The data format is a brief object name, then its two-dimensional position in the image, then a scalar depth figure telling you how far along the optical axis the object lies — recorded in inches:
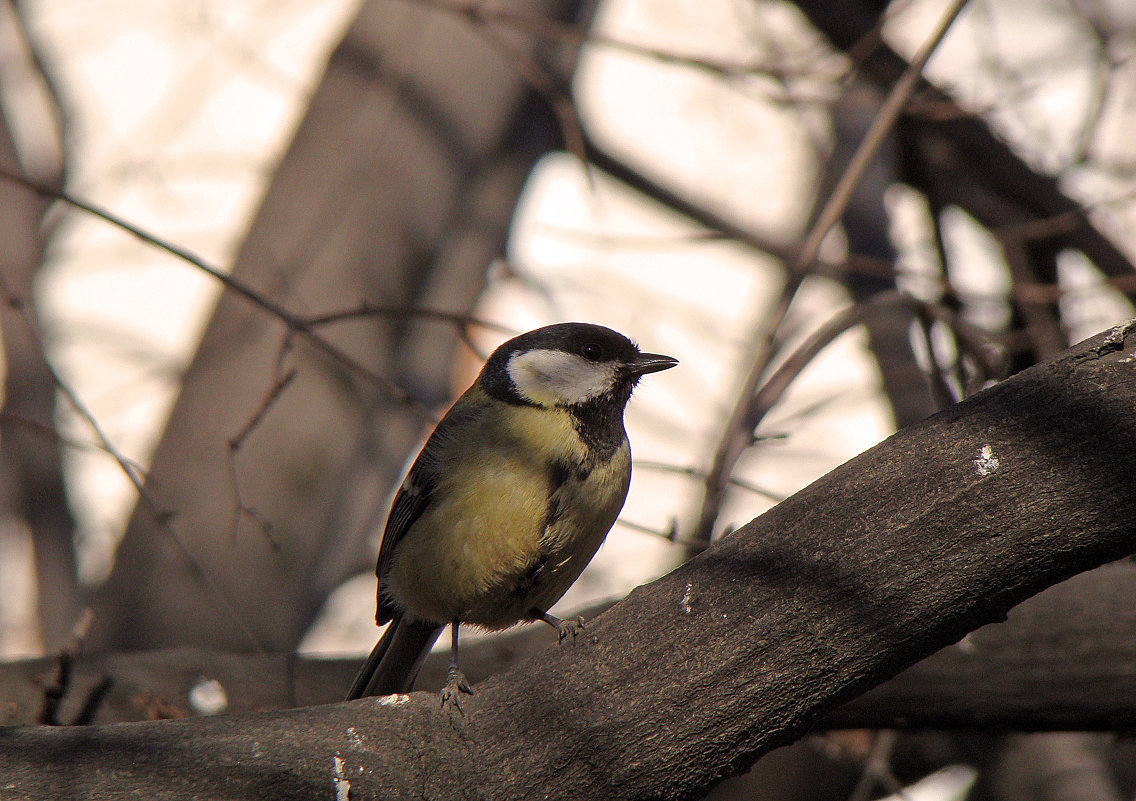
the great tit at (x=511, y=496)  222.2
